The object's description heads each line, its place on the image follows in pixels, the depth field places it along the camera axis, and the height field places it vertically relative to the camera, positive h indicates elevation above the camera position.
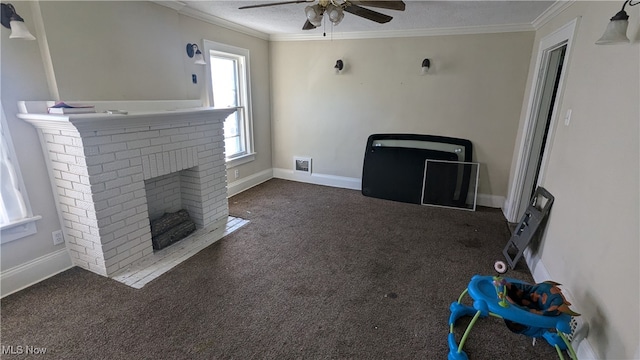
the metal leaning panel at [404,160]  3.96 -0.77
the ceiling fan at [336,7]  1.97 +0.63
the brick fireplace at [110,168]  2.11 -0.54
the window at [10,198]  2.03 -0.69
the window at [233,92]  3.73 +0.11
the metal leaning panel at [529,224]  2.40 -0.97
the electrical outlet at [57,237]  2.37 -1.08
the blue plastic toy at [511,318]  1.61 -1.12
